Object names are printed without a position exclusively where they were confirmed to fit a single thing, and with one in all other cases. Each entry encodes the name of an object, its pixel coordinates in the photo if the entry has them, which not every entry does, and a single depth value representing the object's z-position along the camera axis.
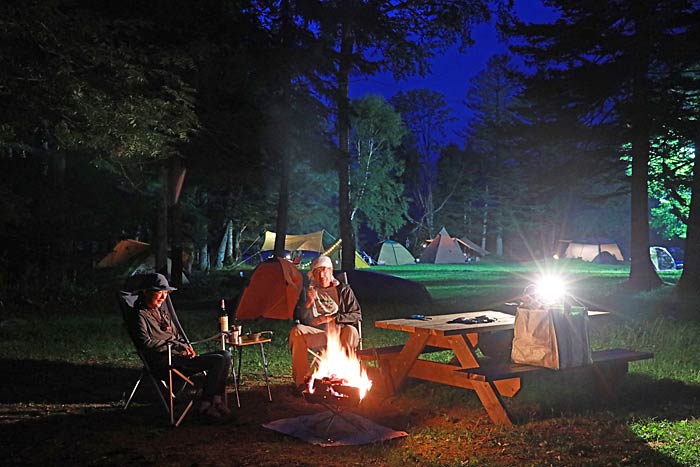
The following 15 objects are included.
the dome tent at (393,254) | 35.56
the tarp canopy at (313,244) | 30.98
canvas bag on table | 4.73
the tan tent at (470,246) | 39.47
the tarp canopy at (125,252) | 23.34
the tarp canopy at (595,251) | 38.53
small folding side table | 5.25
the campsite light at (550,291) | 4.90
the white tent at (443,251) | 35.97
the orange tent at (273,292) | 11.28
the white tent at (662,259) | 33.31
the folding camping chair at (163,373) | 4.65
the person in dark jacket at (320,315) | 5.70
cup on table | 5.28
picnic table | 4.66
